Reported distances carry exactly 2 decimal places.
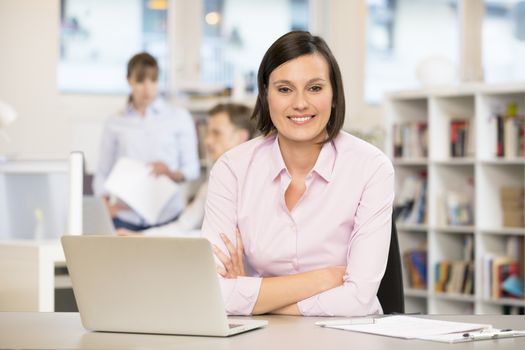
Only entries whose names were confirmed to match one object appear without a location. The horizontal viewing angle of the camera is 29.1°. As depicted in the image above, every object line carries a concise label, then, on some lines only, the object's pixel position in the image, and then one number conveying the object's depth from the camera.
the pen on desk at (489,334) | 1.89
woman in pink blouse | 2.59
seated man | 5.05
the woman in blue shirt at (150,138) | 6.03
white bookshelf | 6.21
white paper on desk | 1.93
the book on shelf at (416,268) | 6.57
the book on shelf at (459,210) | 6.38
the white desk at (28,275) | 3.25
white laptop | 1.86
